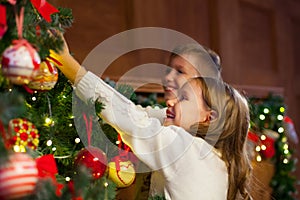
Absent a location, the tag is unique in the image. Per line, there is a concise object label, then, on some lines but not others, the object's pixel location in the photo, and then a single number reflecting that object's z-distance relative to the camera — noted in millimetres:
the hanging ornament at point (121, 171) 2111
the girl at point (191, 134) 2164
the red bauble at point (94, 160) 1954
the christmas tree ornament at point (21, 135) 1703
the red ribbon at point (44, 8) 1898
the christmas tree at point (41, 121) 1605
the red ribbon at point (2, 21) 1698
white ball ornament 1630
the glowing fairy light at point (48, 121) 1966
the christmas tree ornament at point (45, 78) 1847
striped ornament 1576
